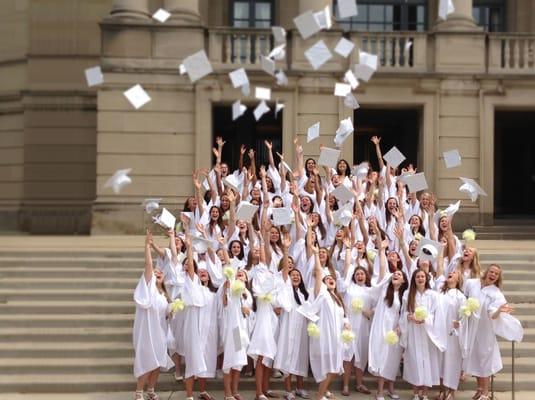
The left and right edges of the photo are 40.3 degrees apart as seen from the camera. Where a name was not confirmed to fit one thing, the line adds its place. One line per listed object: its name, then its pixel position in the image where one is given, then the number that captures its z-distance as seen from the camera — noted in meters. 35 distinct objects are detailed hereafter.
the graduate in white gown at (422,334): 8.96
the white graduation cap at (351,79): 18.39
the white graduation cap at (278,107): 17.97
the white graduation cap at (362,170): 13.76
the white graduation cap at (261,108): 17.37
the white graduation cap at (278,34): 17.95
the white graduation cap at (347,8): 14.96
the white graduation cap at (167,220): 9.27
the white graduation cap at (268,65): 18.31
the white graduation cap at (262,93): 18.67
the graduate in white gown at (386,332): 9.13
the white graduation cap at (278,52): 18.55
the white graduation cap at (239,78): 18.05
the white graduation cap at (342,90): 17.73
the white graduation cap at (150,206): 10.50
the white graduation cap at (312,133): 14.34
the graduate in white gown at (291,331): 9.10
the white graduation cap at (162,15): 18.41
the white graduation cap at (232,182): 12.23
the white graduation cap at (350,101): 16.75
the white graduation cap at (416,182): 11.66
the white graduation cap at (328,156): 12.01
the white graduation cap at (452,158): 14.20
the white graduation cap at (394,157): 12.52
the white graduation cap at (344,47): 18.12
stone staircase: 9.80
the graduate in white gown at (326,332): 8.94
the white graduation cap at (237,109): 16.95
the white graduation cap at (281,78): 18.45
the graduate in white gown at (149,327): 8.89
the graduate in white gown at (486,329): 8.77
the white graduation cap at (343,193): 11.46
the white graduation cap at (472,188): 12.41
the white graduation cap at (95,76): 17.03
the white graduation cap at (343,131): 14.07
